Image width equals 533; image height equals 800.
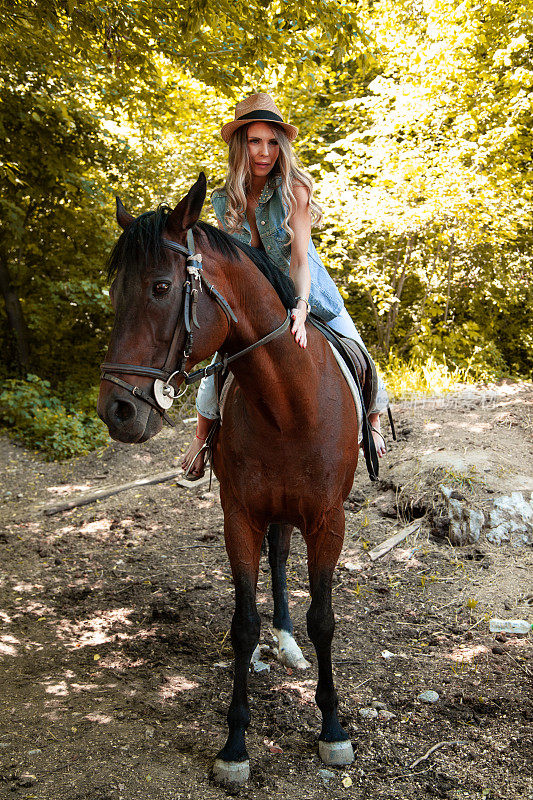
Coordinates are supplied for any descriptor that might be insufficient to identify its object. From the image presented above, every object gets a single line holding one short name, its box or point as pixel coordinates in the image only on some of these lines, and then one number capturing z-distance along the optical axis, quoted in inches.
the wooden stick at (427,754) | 104.5
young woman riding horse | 108.7
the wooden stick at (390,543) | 192.7
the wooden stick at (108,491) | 253.1
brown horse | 76.8
